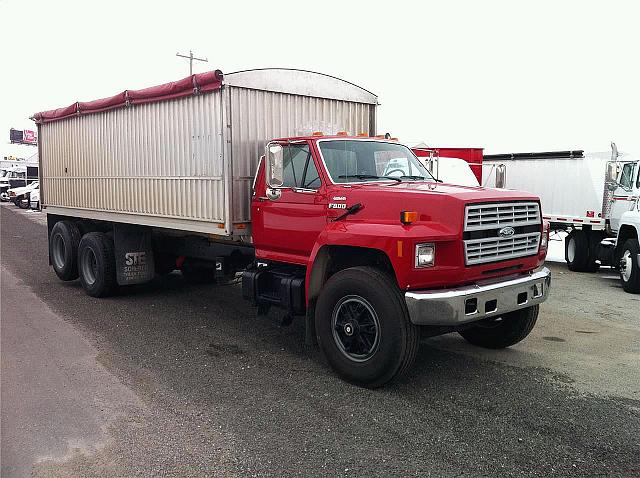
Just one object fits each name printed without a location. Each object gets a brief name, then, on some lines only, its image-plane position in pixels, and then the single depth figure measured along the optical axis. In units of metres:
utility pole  31.28
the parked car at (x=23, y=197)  37.93
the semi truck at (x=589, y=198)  11.58
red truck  4.89
